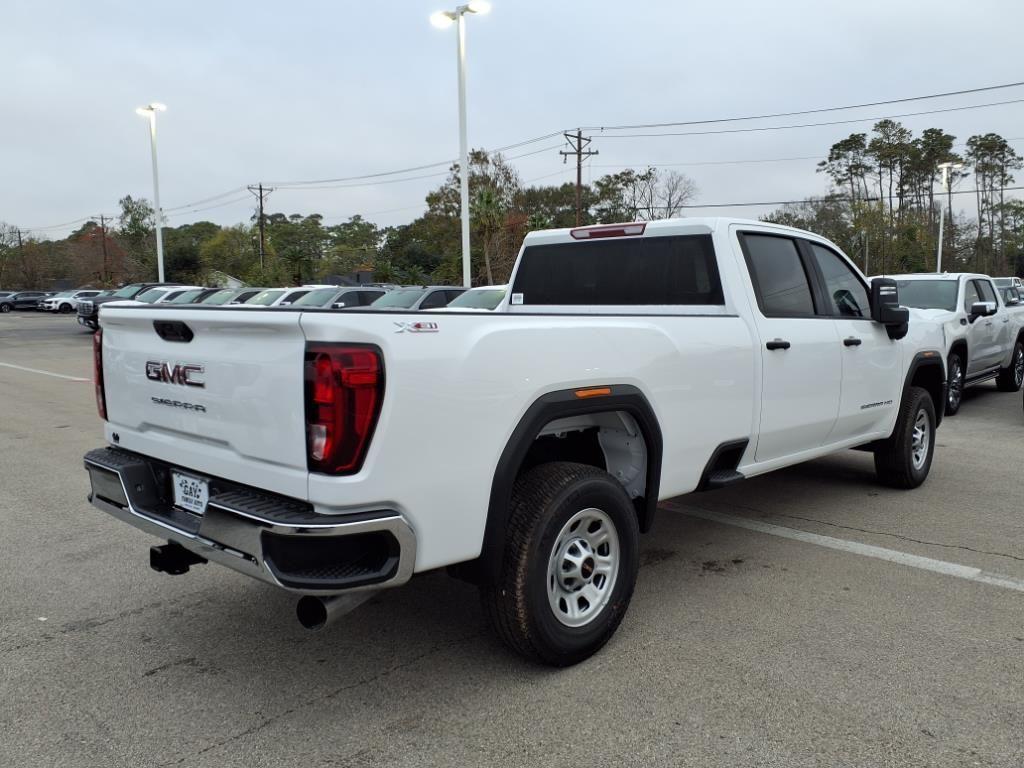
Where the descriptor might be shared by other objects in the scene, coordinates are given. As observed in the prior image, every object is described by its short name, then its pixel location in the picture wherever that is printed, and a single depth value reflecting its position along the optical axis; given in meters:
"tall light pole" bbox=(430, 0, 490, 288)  20.41
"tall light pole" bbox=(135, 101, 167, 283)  35.41
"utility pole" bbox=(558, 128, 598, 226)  49.94
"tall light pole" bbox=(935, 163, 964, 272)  39.25
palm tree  47.06
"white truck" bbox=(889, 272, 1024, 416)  10.38
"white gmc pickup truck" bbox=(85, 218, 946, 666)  2.82
